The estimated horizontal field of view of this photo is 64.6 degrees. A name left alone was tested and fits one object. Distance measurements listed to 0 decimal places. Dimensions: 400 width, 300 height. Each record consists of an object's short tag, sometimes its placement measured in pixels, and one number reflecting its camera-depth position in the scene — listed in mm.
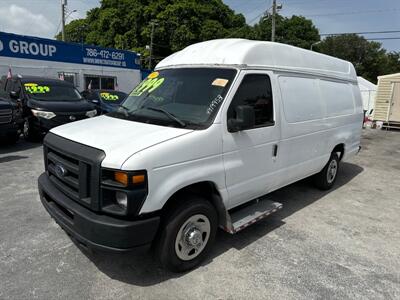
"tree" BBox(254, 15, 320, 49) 44925
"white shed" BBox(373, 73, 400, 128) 16172
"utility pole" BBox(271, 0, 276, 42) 27941
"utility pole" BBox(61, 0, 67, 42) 27578
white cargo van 2717
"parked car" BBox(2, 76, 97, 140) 8773
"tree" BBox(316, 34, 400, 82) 47562
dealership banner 15320
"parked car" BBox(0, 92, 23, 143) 7855
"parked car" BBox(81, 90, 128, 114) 11883
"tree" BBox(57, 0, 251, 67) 34250
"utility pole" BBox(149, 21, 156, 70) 34312
